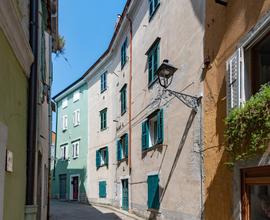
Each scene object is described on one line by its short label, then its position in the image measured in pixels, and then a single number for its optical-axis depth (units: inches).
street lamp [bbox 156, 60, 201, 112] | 213.0
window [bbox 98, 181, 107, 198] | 519.5
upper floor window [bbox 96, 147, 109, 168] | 524.3
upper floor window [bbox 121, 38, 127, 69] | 442.0
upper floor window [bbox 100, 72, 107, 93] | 549.0
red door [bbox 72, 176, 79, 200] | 649.5
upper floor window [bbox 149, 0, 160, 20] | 320.5
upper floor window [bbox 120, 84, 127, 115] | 435.4
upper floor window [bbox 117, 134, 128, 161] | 423.2
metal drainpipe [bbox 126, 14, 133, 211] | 397.8
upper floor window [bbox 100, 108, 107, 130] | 540.5
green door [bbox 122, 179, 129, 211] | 414.8
